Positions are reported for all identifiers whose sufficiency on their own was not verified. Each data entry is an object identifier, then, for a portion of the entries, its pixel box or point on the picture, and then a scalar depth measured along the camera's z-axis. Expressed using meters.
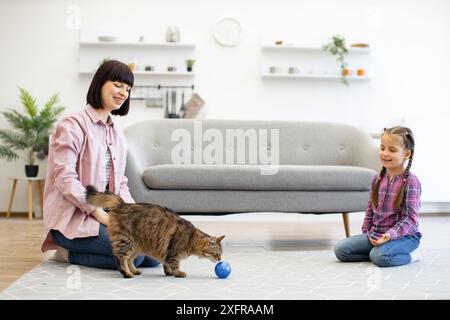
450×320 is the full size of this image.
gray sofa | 3.30
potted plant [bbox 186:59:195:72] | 5.44
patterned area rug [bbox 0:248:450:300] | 2.02
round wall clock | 5.54
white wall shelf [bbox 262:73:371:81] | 5.51
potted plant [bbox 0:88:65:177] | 5.11
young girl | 2.66
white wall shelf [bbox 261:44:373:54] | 5.52
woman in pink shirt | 2.46
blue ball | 2.31
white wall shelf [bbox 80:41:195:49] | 5.38
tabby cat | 2.33
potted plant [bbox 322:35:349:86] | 5.50
